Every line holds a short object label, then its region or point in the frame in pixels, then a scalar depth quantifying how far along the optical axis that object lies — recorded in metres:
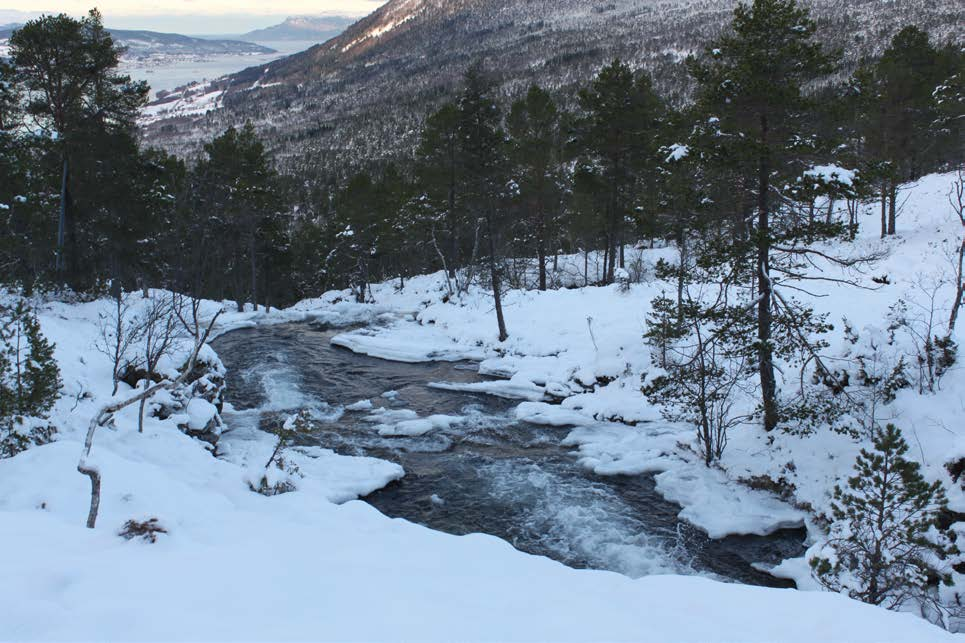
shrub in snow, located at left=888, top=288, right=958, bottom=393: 11.26
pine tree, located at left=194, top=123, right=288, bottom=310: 29.81
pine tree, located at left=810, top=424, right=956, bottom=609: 6.43
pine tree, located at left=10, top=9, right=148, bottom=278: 19.78
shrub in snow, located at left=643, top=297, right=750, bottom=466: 11.88
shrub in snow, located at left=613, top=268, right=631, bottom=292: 24.31
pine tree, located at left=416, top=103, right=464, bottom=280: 29.27
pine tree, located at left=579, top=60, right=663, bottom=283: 24.06
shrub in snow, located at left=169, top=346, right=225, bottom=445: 14.34
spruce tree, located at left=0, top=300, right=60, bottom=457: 8.80
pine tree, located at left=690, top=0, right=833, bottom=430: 10.59
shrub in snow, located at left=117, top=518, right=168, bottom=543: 5.75
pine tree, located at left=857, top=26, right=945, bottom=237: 26.67
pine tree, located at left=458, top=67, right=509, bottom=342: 20.59
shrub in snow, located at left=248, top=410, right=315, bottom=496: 10.58
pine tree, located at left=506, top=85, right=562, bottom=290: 27.05
